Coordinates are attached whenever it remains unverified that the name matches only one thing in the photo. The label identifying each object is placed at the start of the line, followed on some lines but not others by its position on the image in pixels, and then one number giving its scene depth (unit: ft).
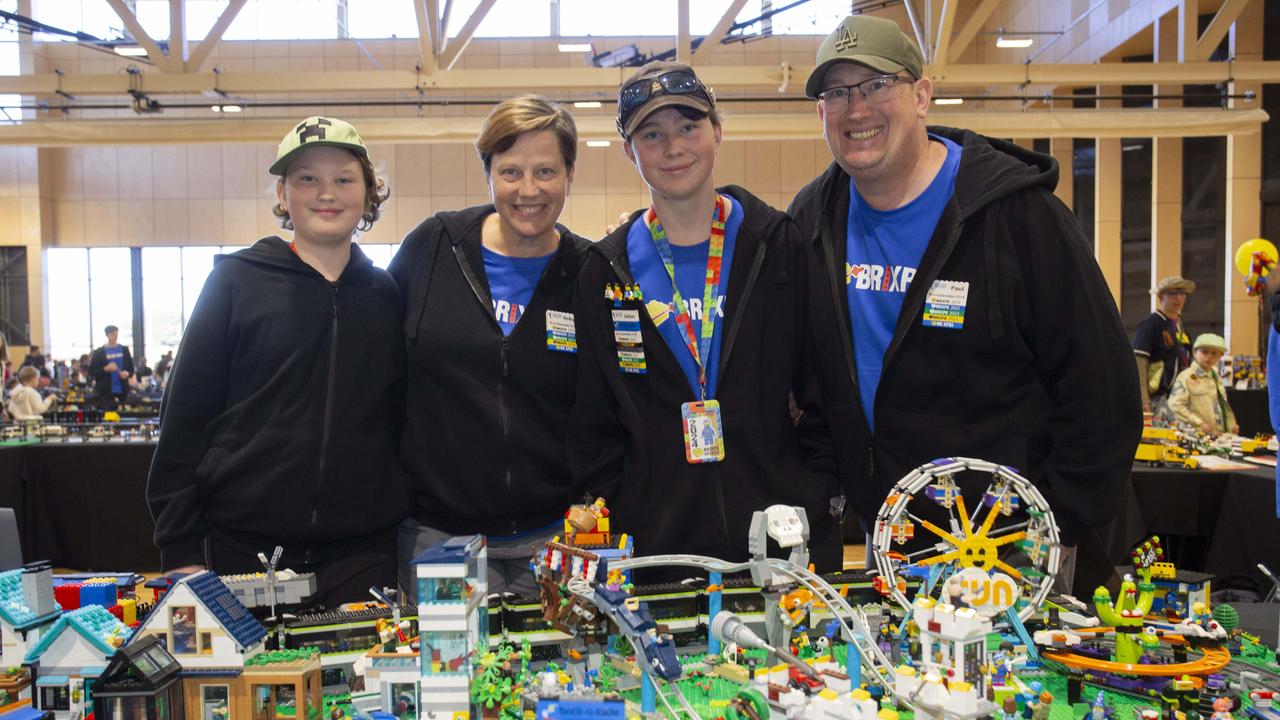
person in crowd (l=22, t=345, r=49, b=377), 52.47
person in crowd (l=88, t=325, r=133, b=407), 44.70
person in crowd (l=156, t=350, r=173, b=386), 57.47
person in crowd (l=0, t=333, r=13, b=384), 41.98
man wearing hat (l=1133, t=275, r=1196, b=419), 27.17
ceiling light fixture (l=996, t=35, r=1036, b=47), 43.11
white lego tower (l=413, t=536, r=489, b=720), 5.55
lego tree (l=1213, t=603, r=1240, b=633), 7.94
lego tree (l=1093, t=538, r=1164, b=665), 6.57
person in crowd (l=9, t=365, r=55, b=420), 32.94
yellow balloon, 28.56
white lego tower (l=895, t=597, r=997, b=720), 5.16
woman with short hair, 9.02
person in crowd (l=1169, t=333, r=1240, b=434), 25.89
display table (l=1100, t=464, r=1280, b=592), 19.58
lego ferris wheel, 6.75
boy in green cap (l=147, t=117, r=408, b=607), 8.73
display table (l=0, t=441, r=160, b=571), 24.79
